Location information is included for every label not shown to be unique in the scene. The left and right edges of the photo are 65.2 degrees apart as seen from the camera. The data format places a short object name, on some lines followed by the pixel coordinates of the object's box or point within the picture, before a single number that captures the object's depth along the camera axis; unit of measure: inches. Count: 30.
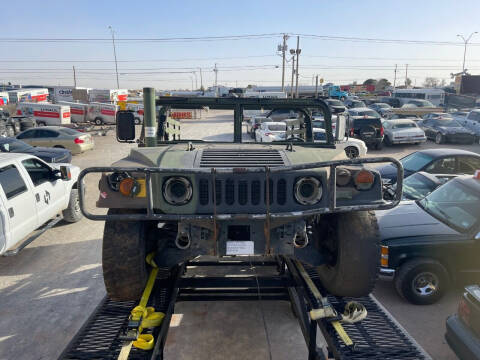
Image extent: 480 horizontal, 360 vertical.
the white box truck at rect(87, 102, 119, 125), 1082.1
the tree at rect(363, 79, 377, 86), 3284.9
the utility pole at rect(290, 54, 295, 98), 1735.0
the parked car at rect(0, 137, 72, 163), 398.3
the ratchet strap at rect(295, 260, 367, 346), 118.3
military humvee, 117.8
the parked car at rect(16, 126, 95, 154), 586.6
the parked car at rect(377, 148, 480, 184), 330.6
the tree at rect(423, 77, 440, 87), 5038.9
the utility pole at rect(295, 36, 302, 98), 1737.8
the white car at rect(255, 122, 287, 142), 572.5
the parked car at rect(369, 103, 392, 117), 1151.7
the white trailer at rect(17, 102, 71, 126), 950.4
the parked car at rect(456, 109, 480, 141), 756.6
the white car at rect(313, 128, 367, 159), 518.7
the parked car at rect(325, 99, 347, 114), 1287.5
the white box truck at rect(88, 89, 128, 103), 1496.1
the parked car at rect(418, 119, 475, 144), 707.4
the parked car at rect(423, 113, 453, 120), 857.3
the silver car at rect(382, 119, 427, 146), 665.6
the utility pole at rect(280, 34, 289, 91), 1857.8
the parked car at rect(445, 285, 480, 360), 118.9
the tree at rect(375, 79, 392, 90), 3021.2
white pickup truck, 200.5
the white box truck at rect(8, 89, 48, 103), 1718.8
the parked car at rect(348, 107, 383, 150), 644.1
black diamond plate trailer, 111.8
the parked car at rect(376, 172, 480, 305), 178.4
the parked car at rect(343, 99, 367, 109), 1371.2
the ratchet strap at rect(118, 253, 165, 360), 112.0
